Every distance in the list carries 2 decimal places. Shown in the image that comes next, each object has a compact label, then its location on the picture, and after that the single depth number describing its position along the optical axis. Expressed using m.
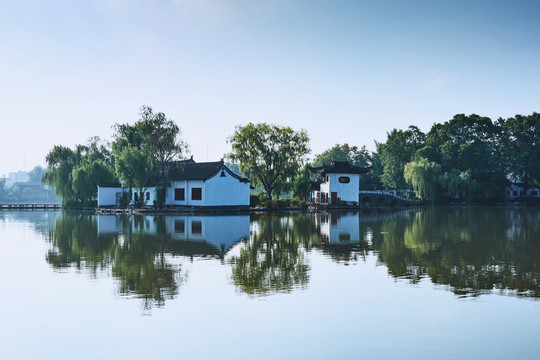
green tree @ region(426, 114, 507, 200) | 70.53
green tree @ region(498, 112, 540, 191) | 71.19
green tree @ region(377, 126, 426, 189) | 77.75
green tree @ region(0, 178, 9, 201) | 133.18
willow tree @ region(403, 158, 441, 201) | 67.62
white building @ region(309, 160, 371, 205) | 62.62
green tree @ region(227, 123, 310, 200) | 59.81
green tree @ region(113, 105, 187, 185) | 51.69
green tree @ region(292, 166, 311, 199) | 63.22
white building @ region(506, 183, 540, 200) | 76.31
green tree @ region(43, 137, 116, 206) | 56.88
